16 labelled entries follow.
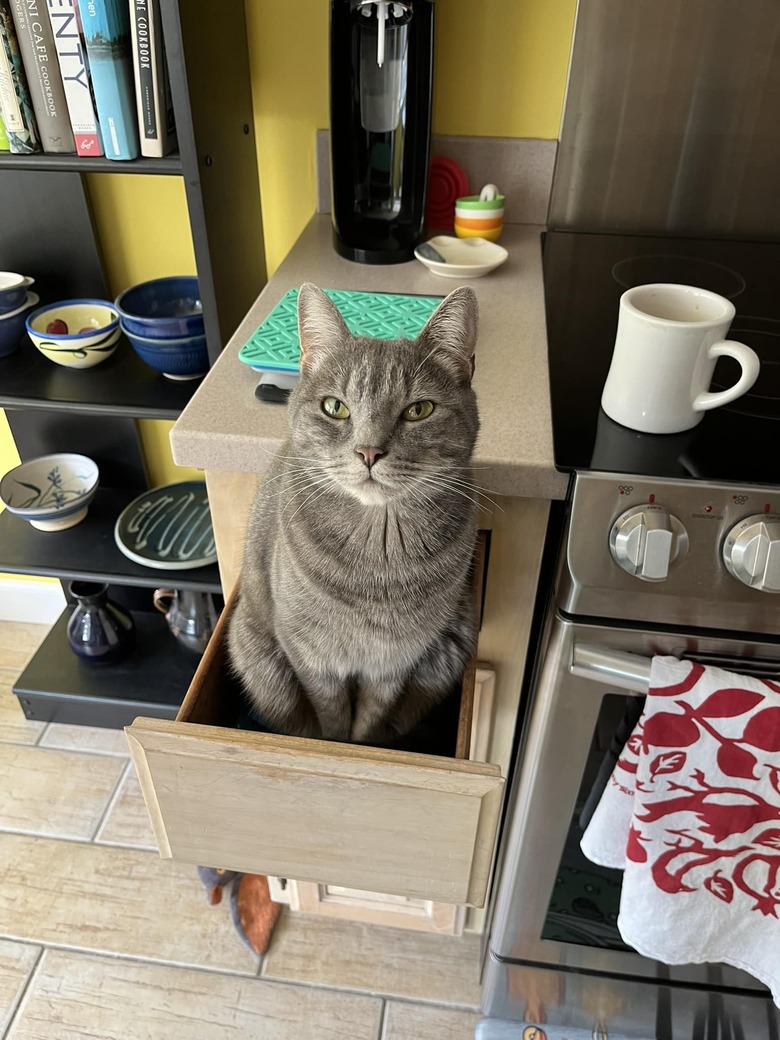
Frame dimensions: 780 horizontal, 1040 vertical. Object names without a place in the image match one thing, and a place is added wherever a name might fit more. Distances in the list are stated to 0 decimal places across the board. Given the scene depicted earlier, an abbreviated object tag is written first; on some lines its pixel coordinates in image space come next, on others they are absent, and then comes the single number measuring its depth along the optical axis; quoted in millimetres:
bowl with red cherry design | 1322
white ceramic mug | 735
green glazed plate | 1507
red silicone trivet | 1329
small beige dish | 1170
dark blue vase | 1671
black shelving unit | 1084
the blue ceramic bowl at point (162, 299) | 1391
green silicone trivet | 932
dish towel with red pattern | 788
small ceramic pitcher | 1627
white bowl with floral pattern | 1556
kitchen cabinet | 730
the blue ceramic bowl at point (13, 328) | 1364
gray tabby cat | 748
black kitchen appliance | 1082
